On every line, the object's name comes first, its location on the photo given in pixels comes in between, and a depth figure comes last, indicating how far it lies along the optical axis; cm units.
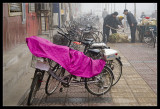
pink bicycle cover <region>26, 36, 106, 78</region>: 436
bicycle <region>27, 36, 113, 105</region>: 455
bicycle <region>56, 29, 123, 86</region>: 568
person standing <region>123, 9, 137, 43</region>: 1285
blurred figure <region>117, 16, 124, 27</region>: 1426
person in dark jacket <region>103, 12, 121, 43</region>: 1296
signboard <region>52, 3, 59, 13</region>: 1560
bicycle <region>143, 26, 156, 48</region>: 1157
